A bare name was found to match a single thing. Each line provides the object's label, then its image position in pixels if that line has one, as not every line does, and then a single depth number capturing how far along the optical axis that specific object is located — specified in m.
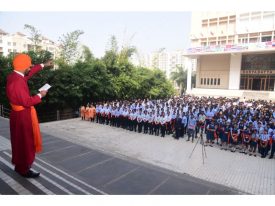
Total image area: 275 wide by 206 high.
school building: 29.98
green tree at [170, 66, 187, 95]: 50.03
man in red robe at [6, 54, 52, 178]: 4.46
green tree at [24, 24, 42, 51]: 25.42
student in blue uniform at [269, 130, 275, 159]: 9.02
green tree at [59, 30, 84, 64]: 24.97
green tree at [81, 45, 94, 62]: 23.27
